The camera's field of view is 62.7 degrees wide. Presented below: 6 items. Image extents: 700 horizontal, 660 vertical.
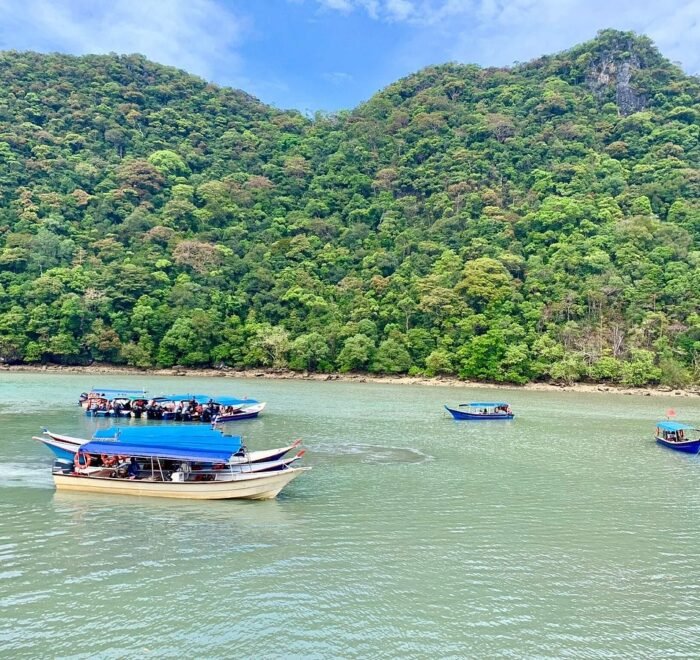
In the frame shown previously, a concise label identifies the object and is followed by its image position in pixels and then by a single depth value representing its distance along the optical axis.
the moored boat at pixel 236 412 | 33.91
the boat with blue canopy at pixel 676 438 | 27.40
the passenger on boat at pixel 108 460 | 18.56
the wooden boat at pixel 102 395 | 34.94
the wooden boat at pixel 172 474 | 17.28
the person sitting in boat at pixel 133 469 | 18.09
